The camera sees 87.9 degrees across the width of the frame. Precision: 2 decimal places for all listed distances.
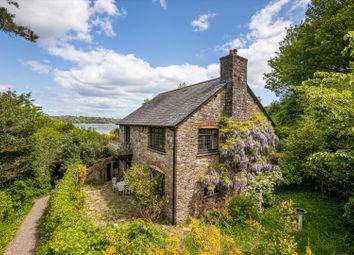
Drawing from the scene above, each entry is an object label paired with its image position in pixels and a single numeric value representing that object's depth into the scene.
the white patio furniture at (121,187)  13.27
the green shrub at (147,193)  9.58
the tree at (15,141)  10.38
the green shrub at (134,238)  5.43
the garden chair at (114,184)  13.99
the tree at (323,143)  6.18
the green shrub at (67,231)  5.04
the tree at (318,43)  13.68
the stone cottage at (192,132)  9.30
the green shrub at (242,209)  8.94
